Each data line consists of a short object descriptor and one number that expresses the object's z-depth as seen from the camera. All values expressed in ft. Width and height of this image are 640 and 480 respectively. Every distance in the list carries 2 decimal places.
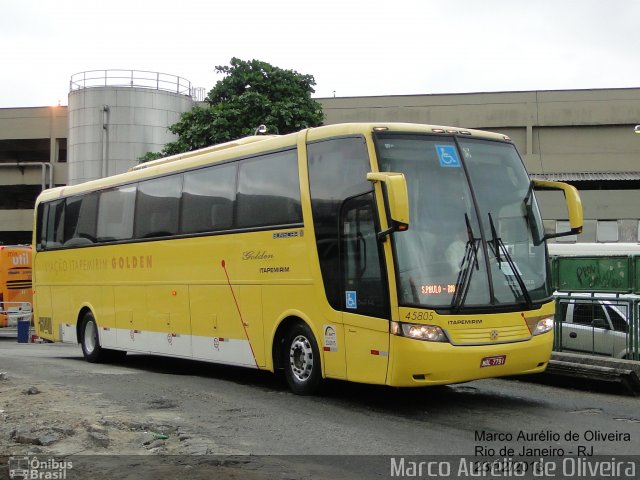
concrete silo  153.69
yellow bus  29.60
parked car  40.29
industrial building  147.84
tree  98.63
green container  43.32
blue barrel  87.51
